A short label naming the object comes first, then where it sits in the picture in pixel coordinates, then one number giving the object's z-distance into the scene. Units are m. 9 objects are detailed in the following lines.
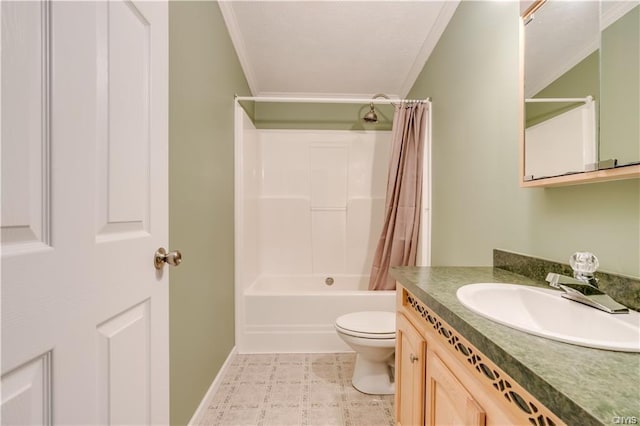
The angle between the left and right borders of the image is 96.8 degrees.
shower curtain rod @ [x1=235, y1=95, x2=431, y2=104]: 2.20
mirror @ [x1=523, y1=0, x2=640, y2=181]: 0.78
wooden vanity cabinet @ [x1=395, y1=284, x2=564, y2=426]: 0.54
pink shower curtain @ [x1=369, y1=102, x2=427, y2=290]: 2.34
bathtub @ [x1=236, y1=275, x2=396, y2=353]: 2.25
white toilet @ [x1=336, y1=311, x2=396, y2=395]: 1.65
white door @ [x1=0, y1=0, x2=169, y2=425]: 0.42
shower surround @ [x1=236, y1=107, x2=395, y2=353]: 3.11
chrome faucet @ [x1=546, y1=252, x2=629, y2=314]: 0.73
